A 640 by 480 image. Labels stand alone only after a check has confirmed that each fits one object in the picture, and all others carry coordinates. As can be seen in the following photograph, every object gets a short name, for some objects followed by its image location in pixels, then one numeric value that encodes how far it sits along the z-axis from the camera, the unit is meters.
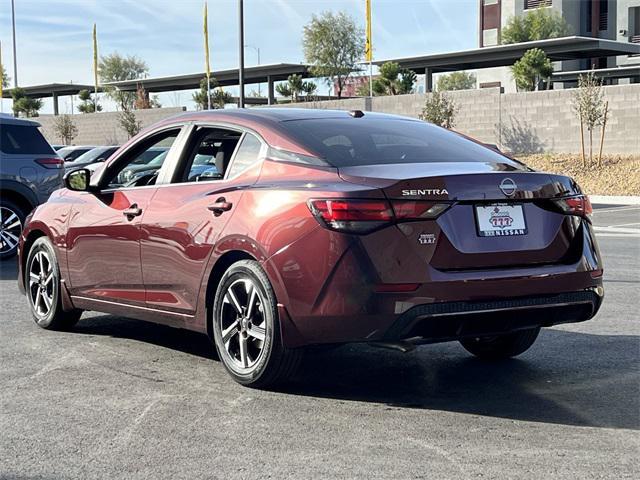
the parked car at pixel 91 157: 25.16
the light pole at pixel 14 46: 64.62
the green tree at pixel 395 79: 45.12
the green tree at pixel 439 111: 34.41
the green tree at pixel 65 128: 56.99
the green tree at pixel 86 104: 72.12
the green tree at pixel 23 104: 71.69
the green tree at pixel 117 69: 102.31
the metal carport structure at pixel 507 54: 44.94
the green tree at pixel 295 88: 56.34
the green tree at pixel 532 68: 38.88
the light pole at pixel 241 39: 31.31
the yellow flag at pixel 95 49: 68.01
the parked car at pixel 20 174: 12.61
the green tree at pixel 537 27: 57.72
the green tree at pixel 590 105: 29.61
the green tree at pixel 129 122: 52.62
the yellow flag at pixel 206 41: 51.22
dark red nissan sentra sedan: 4.87
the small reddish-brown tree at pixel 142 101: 60.78
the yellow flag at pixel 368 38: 43.91
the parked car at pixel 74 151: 28.88
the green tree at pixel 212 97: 58.22
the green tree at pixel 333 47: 66.75
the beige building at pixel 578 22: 56.12
